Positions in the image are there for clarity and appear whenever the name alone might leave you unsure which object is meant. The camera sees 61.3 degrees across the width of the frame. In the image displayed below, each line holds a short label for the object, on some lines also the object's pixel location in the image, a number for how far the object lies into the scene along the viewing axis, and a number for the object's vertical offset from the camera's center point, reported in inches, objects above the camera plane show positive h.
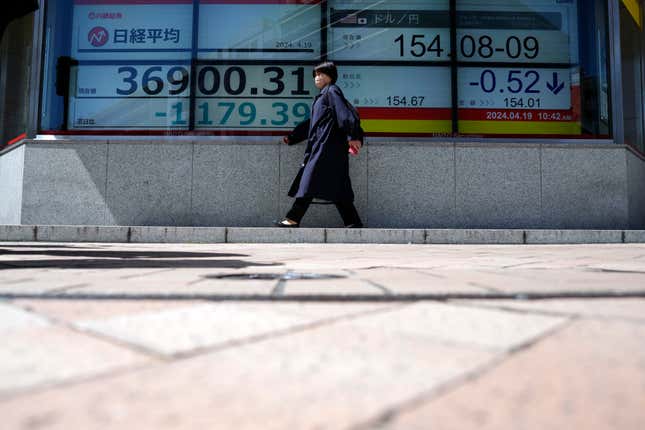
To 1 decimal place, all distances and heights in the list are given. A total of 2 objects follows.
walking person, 258.1 +45.7
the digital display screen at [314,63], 325.7 +111.3
